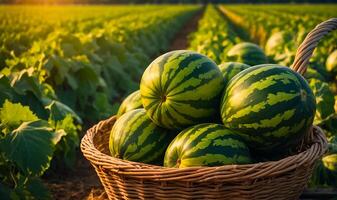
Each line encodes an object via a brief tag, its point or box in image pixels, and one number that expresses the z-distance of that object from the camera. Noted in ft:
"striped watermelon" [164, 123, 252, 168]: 7.94
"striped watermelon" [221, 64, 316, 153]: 8.09
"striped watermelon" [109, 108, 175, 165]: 8.84
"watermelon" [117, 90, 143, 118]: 10.76
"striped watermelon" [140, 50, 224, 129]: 8.66
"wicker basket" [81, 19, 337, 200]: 7.37
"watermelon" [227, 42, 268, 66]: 18.05
